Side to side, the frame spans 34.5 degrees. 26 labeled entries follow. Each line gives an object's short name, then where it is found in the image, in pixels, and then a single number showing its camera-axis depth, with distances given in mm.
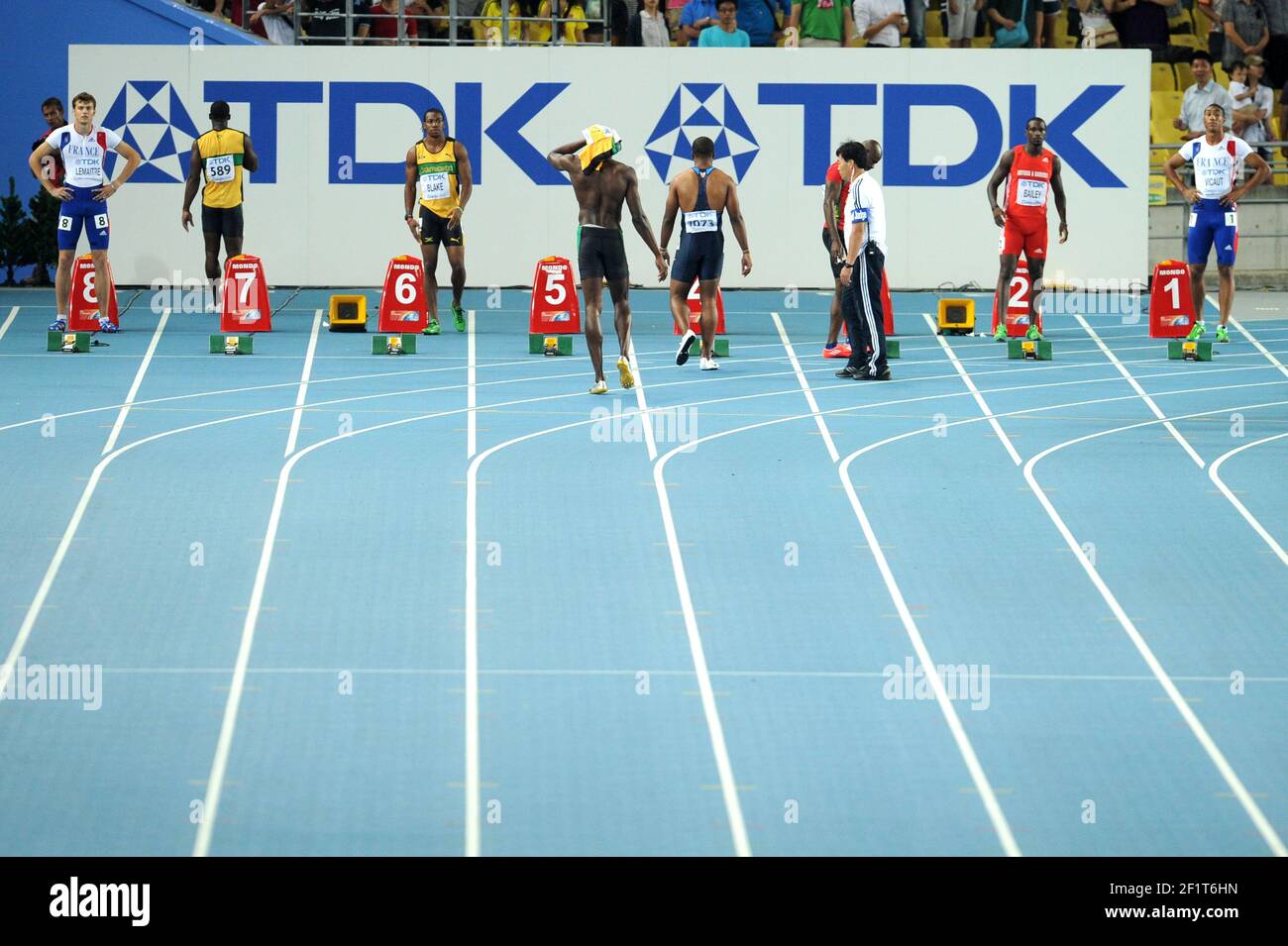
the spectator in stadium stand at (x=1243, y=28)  25031
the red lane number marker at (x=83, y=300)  18188
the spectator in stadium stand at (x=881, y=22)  23188
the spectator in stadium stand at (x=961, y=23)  23859
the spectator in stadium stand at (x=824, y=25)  23250
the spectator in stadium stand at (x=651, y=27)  22703
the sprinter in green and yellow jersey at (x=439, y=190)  18531
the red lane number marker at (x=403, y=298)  18375
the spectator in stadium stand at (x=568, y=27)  22516
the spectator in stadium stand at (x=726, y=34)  22438
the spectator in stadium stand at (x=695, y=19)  22891
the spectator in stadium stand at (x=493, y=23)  22250
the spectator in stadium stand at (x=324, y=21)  22250
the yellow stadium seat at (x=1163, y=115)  24672
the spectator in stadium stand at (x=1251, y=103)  23594
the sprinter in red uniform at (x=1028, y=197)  18000
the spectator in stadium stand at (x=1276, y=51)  25156
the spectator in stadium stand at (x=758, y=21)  23078
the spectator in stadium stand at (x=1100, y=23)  24531
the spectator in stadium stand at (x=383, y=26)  22344
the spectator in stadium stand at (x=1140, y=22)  24703
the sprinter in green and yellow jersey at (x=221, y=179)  18891
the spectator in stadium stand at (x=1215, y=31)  25609
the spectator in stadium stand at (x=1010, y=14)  23641
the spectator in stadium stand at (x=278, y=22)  22500
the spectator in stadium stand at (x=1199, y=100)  23531
